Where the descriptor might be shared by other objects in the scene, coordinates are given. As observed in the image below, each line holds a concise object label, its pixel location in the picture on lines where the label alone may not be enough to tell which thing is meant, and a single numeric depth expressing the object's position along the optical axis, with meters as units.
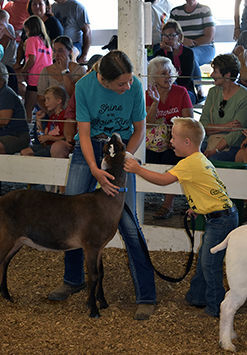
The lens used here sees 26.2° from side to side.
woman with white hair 5.68
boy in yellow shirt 3.56
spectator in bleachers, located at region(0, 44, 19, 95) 7.53
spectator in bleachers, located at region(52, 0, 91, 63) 8.42
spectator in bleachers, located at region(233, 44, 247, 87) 5.87
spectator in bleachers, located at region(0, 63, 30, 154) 6.24
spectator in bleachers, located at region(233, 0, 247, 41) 7.40
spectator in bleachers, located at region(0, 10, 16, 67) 8.21
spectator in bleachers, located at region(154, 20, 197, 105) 6.62
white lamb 3.16
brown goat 3.67
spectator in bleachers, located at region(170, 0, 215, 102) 7.73
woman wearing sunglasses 5.30
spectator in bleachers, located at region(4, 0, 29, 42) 9.21
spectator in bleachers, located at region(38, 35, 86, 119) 6.71
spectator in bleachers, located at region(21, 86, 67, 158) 6.17
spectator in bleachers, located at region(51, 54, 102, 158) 5.88
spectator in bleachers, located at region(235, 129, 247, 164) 5.15
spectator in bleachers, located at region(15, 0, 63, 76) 8.12
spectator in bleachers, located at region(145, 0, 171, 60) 7.82
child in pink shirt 7.43
